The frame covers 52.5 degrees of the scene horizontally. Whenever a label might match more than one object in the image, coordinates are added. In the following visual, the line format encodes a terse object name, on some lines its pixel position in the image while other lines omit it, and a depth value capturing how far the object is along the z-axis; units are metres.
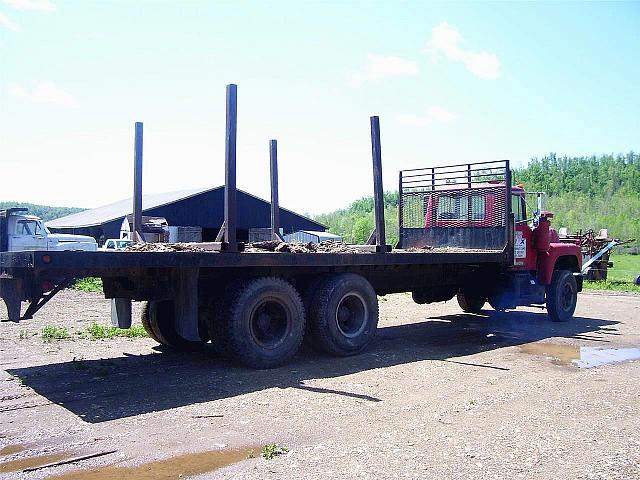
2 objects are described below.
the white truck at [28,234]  21.17
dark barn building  31.03
